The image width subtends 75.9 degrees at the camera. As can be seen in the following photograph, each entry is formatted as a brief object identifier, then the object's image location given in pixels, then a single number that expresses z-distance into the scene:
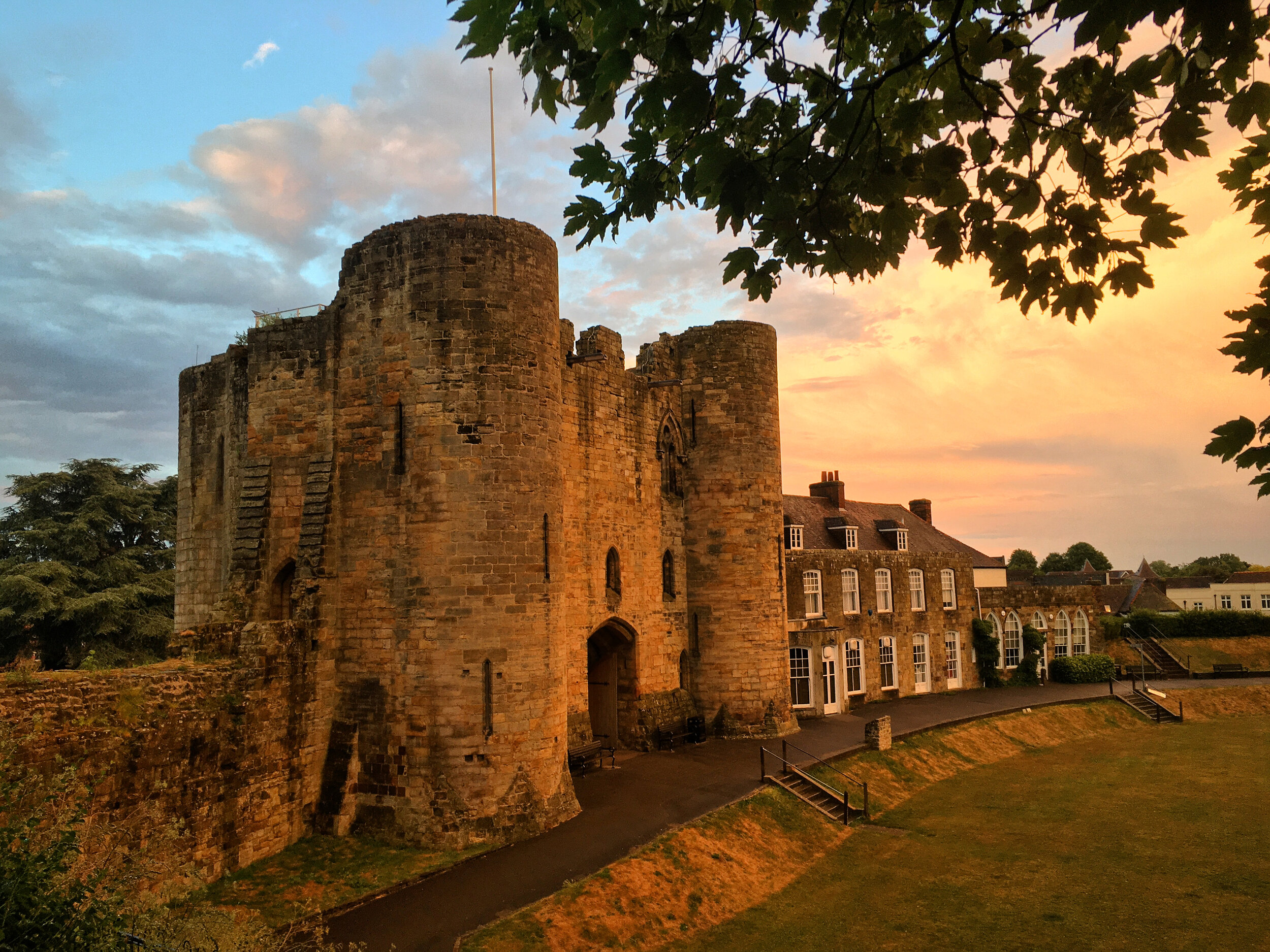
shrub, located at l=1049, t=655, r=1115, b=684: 36.72
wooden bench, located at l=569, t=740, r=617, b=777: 17.69
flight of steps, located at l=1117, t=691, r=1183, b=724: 31.42
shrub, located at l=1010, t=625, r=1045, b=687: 36.16
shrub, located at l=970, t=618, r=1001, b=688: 35.41
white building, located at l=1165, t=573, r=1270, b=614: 57.06
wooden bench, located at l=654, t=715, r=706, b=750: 21.00
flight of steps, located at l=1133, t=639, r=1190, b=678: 38.66
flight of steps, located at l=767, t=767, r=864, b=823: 17.75
